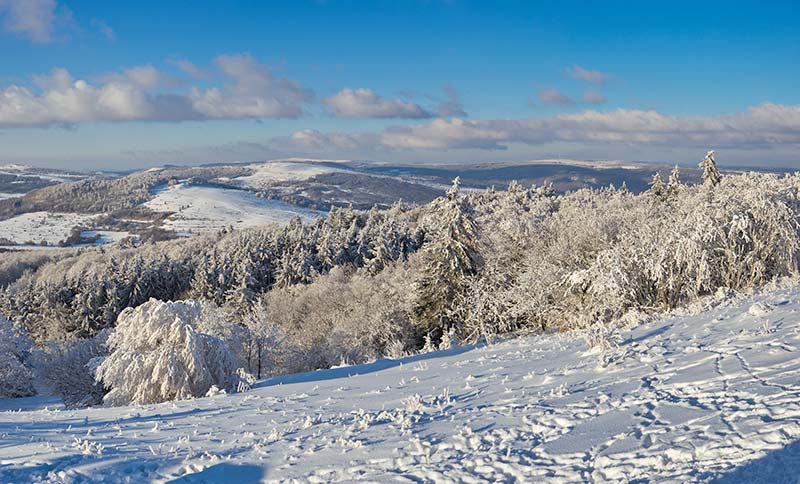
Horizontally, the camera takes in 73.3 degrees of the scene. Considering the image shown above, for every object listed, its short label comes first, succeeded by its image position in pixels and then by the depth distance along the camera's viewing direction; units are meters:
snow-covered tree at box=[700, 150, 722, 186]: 32.05
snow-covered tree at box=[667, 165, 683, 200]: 38.31
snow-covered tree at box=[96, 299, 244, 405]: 15.50
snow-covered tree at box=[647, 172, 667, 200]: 42.83
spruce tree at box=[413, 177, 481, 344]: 25.78
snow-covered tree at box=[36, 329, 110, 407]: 26.52
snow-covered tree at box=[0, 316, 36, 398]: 27.22
